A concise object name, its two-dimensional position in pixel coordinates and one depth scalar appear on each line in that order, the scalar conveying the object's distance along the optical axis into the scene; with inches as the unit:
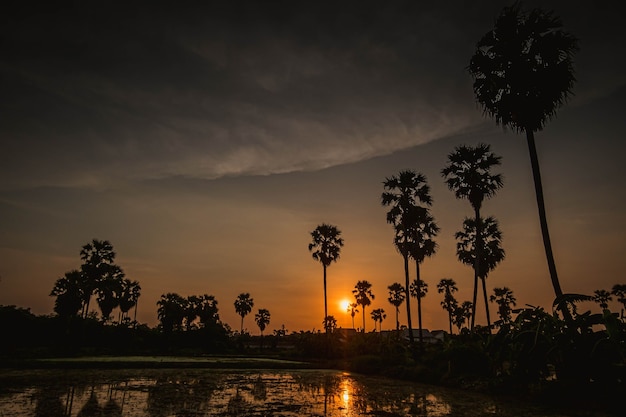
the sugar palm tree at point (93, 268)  1781.5
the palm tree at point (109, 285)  1824.6
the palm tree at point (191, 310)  2810.0
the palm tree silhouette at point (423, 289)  2893.7
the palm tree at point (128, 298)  2726.4
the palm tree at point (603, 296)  2979.8
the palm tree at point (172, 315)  2491.4
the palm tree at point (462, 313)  3713.1
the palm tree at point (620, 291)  2714.1
